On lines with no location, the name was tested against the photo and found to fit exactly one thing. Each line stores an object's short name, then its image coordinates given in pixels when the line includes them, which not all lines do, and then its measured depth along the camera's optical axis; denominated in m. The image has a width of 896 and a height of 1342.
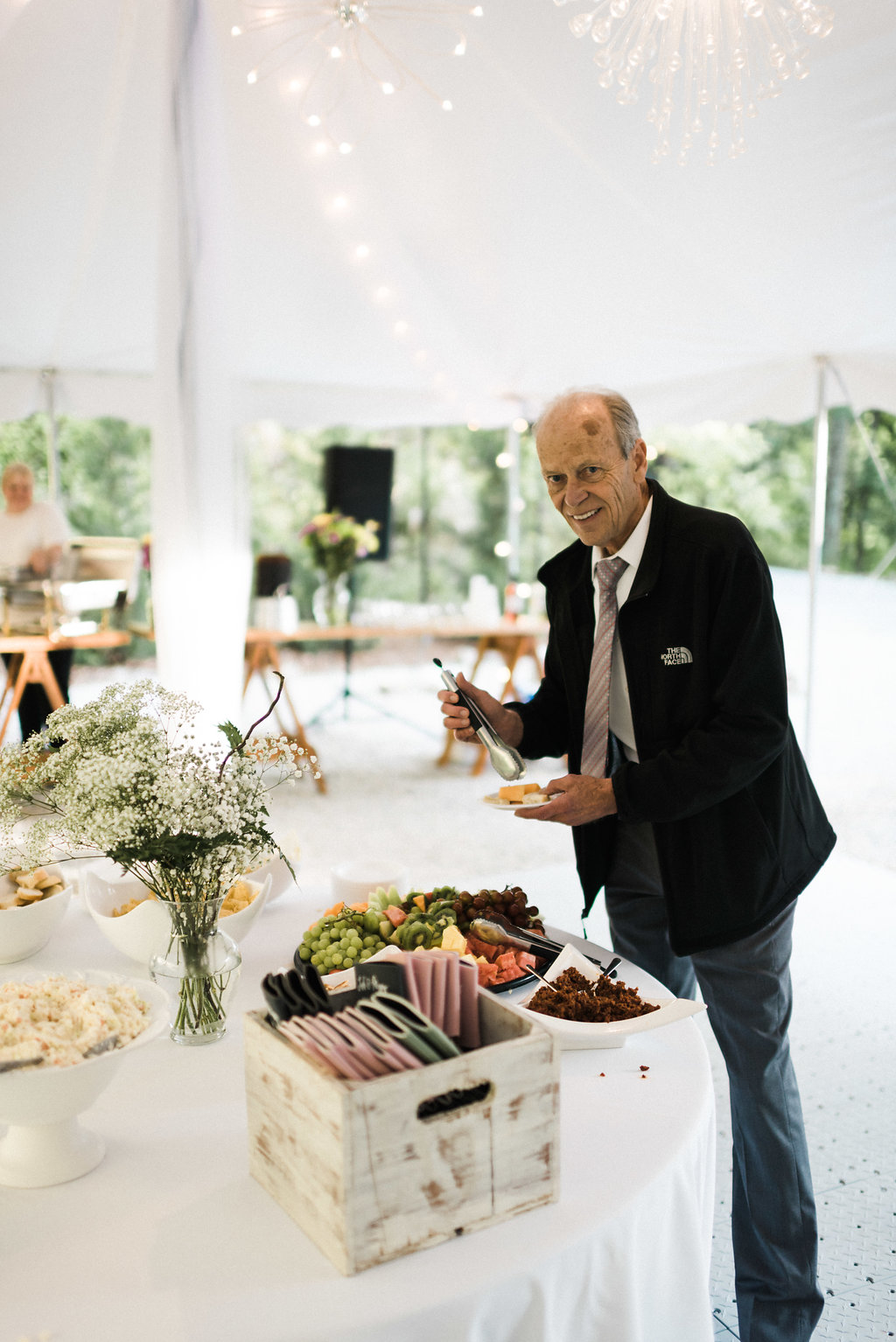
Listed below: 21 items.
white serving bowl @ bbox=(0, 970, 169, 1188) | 0.92
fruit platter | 1.35
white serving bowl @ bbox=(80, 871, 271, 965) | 1.42
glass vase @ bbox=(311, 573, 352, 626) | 6.21
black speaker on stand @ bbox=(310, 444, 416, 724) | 9.55
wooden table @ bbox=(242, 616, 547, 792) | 5.72
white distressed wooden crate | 0.83
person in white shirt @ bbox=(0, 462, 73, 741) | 5.48
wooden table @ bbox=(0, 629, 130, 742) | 5.21
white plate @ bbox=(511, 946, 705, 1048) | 1.20
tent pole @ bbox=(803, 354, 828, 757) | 4.69
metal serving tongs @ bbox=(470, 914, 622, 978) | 1.42
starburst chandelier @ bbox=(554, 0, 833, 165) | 1.94
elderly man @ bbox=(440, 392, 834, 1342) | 1.51
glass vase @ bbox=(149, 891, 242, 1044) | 1.25
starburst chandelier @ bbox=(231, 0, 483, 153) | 2.76
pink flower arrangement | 6.43
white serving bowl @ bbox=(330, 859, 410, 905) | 1.66
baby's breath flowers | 1.15
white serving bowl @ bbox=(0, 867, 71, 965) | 1.46
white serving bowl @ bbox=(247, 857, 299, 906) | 1.70
